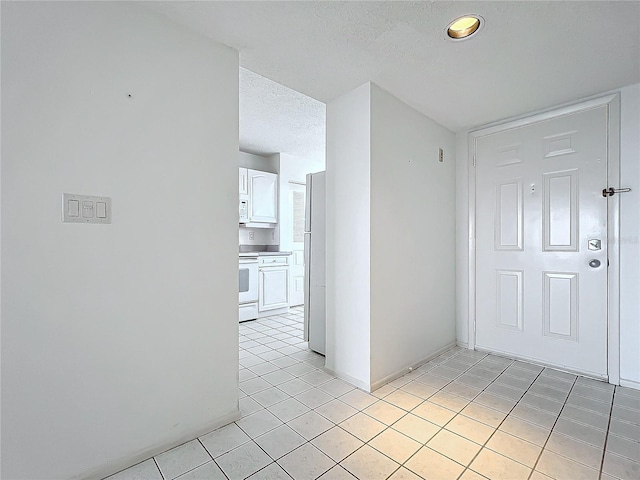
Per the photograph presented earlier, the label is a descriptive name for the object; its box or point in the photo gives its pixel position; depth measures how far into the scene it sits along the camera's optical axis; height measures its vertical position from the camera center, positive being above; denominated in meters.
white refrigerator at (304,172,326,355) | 3.13 -0.25
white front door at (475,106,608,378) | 2.63 -0.02
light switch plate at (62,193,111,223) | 1.41 +0.14
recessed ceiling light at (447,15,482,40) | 1.71 +1.20
